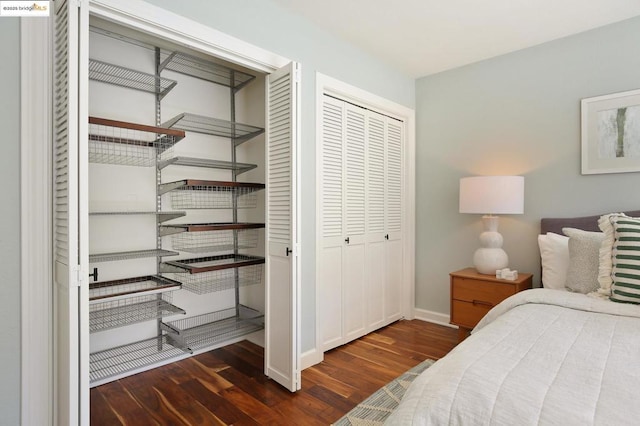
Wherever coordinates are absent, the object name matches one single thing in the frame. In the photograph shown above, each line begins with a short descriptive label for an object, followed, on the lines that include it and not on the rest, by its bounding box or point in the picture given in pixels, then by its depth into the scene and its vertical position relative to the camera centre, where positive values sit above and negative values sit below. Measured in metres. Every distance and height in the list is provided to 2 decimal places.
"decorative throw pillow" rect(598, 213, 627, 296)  1.91 -0.25
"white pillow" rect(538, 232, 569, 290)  2.38 -0.34
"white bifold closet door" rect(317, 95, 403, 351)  2.92 -0.10
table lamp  2.72 +0.06
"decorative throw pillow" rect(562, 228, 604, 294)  2.07 -0.31
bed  0.91 -0.50
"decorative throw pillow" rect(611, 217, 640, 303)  1.78 -0.27
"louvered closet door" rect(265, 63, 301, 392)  2.22 -0.15
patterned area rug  1.92 -1.15
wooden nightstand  2.74 -0.67
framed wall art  2.55 +0.59
